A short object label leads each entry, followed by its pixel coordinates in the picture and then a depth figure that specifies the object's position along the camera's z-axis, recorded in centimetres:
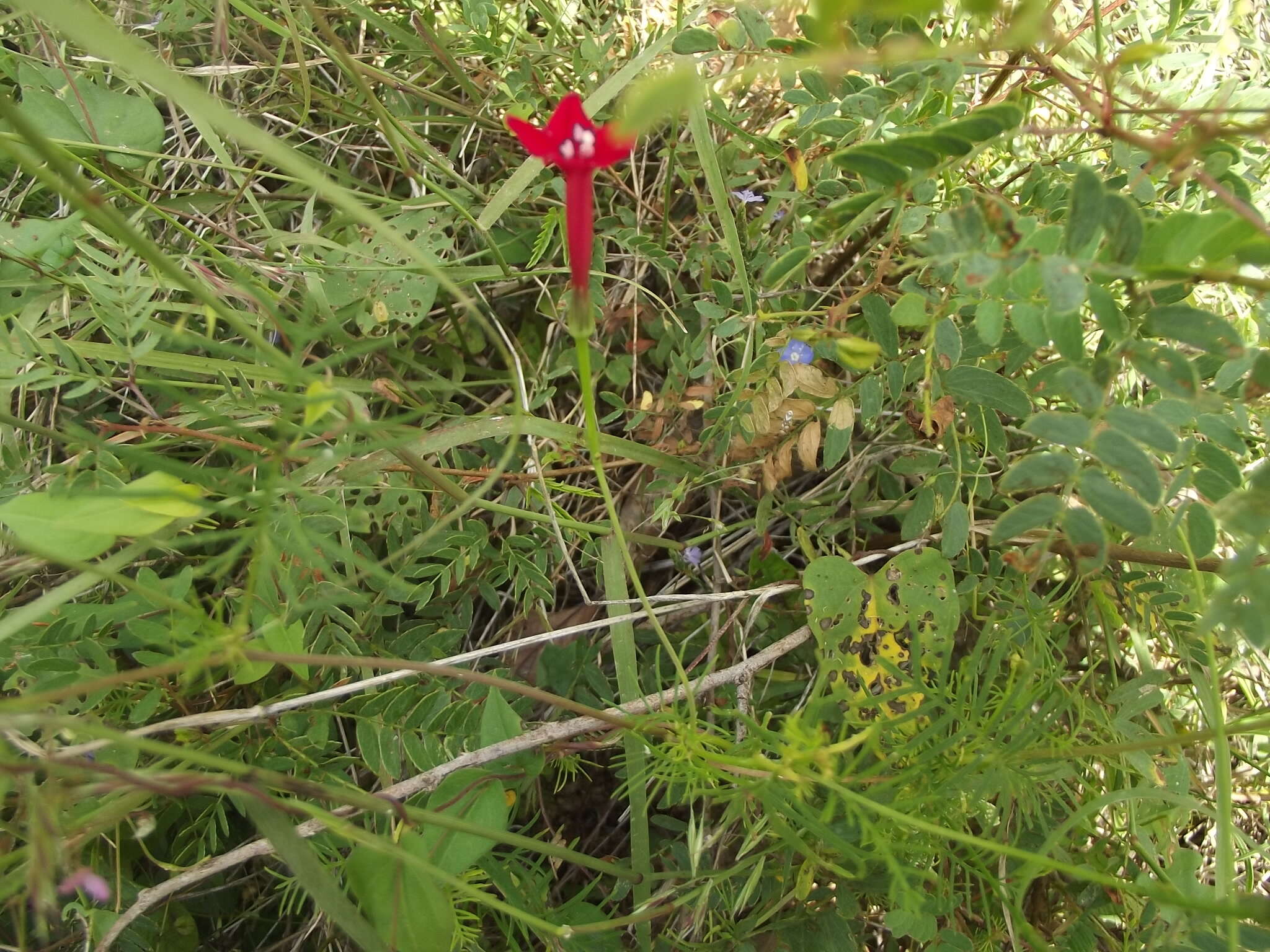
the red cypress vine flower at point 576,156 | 18
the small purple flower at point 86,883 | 17
